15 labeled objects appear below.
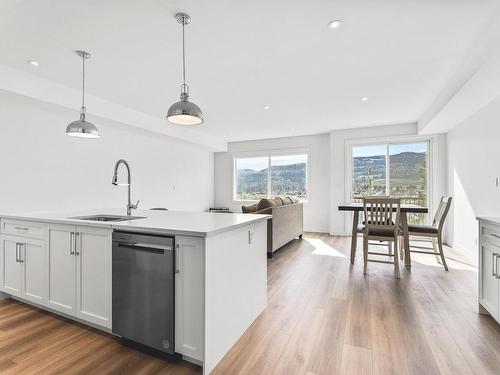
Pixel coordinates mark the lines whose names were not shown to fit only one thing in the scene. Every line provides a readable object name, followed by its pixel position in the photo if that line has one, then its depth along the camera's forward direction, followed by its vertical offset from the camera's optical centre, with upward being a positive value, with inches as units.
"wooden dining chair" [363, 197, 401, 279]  129.8 -18.4
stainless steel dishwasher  64.2 -27.9
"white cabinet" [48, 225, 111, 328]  75.1 -27.5
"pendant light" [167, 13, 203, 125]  78.4 +24.5
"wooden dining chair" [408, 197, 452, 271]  136.6 -23.7
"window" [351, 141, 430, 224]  217.6 +14.8
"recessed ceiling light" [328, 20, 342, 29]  85.5 +57.8
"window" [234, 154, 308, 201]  276.1 +13.0
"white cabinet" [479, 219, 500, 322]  78.6 -27.3
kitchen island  61.8 -25.4
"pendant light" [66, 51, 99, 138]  99.6 +24.0
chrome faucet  99.1 -8.1
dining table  136.7 -20.6
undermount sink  90.4 -11.6
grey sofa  160.6 -22.5
